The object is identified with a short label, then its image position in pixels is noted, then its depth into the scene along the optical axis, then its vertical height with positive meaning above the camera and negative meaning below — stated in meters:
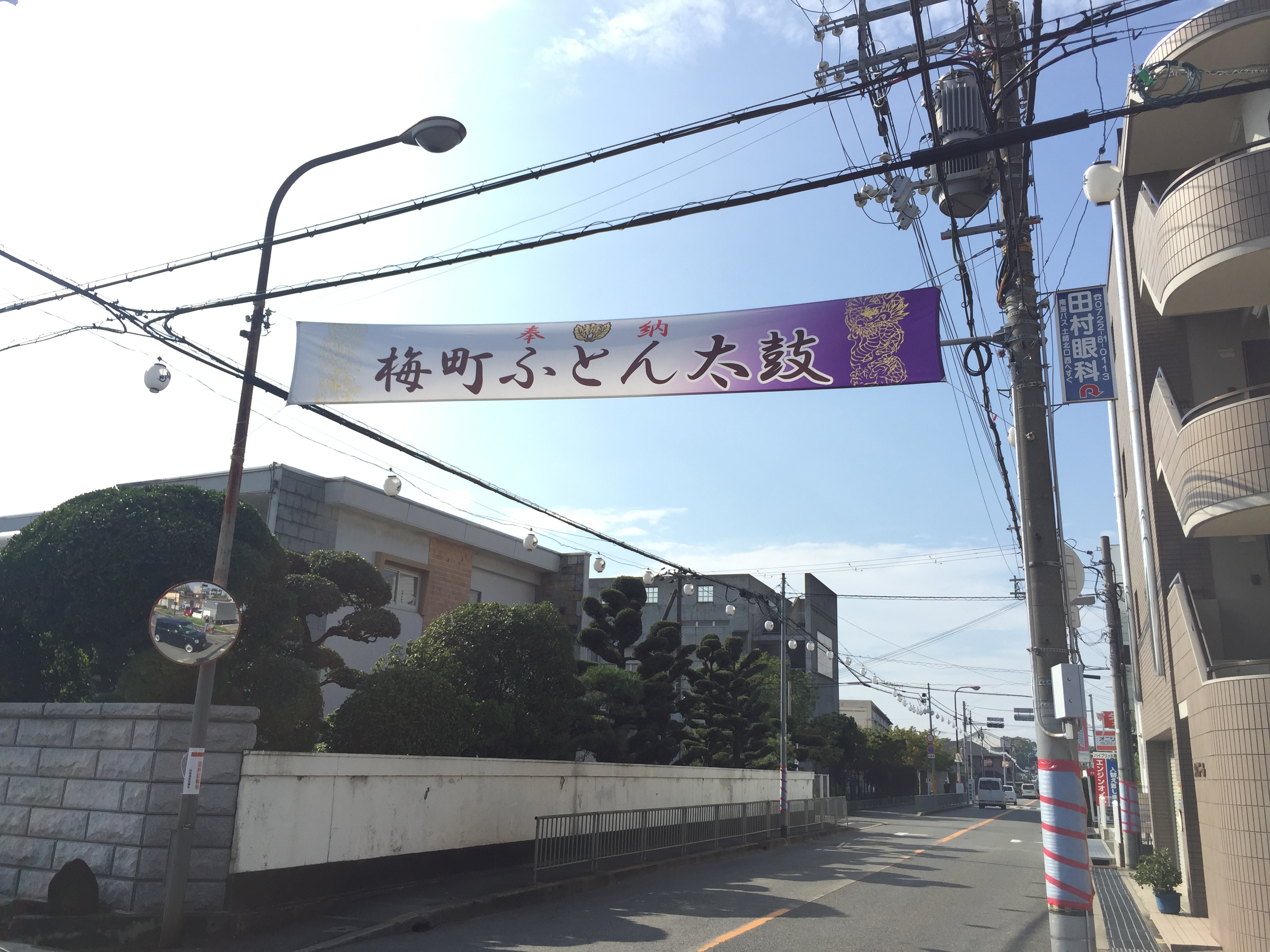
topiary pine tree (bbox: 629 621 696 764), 24.86 +0.82
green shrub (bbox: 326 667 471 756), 13.68 -0.03
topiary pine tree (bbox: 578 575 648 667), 26.45 +2.81
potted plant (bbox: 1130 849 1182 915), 13.58 -2.05
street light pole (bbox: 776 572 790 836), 26.47 -2.25
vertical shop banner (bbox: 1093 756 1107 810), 34.78 -1.62
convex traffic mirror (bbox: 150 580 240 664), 9.77 +0.88
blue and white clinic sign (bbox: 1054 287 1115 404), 12.05 +5.37
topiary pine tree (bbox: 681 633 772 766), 32.28 +0.49
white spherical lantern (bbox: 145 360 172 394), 11.37 +3.93
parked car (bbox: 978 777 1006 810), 65.19 -4.18
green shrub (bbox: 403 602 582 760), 17.50 +0.95
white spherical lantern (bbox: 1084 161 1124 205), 8.18 +4.81
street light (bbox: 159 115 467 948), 9.48 +1.79
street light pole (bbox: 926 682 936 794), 68.56 +0.08
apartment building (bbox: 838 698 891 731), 89.25 +1.64
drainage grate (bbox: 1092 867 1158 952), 11.52 -2.57
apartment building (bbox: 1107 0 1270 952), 10.38 +3.71
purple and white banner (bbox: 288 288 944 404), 9.53 +4.04
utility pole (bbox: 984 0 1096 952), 7.89 +1.74
